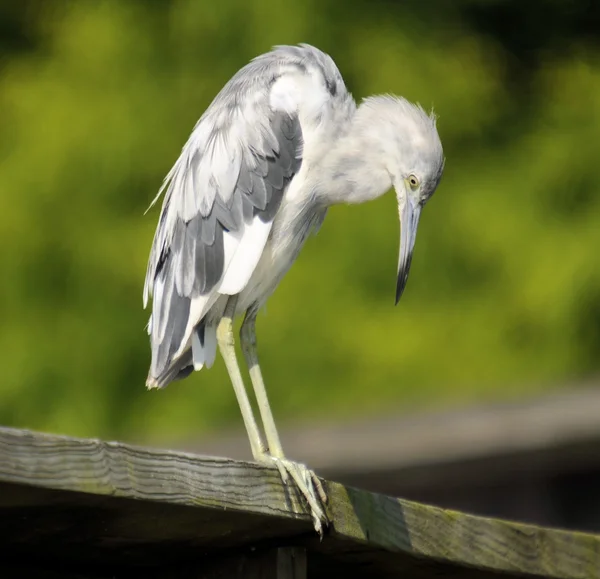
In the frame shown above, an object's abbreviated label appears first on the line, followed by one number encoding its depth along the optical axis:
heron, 7.99
